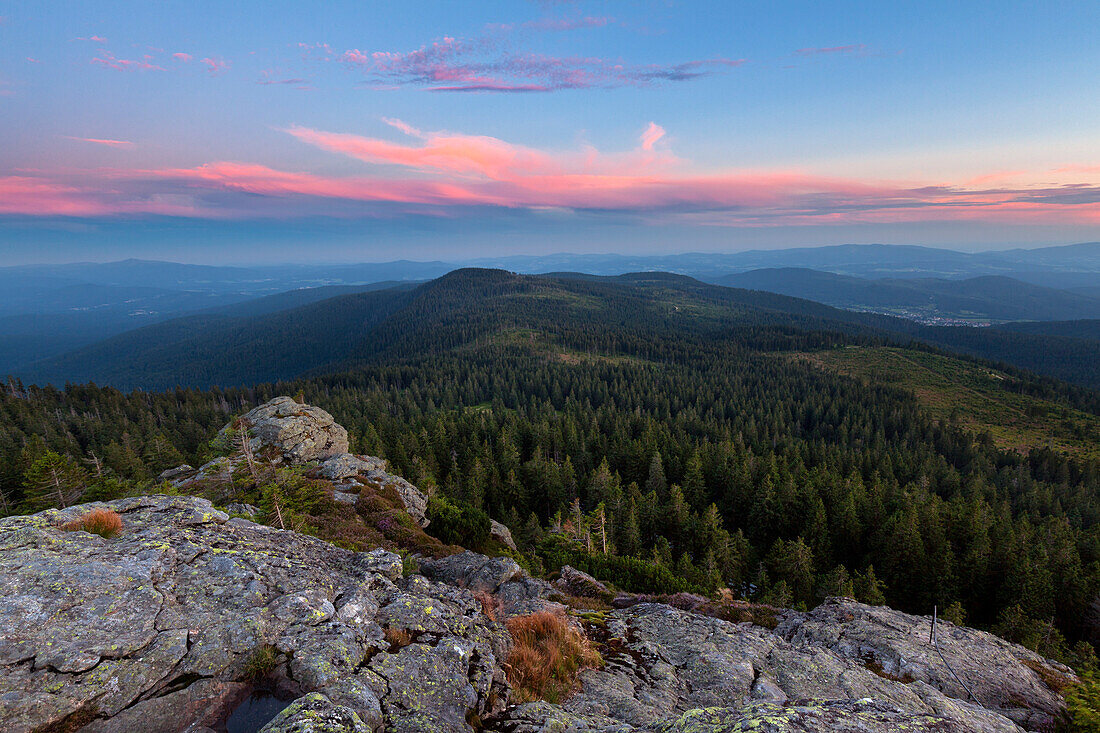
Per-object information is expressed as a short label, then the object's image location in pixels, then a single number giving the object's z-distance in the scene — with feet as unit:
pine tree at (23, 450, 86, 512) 99.14
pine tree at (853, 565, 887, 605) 123.44
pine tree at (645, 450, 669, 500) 243.40
